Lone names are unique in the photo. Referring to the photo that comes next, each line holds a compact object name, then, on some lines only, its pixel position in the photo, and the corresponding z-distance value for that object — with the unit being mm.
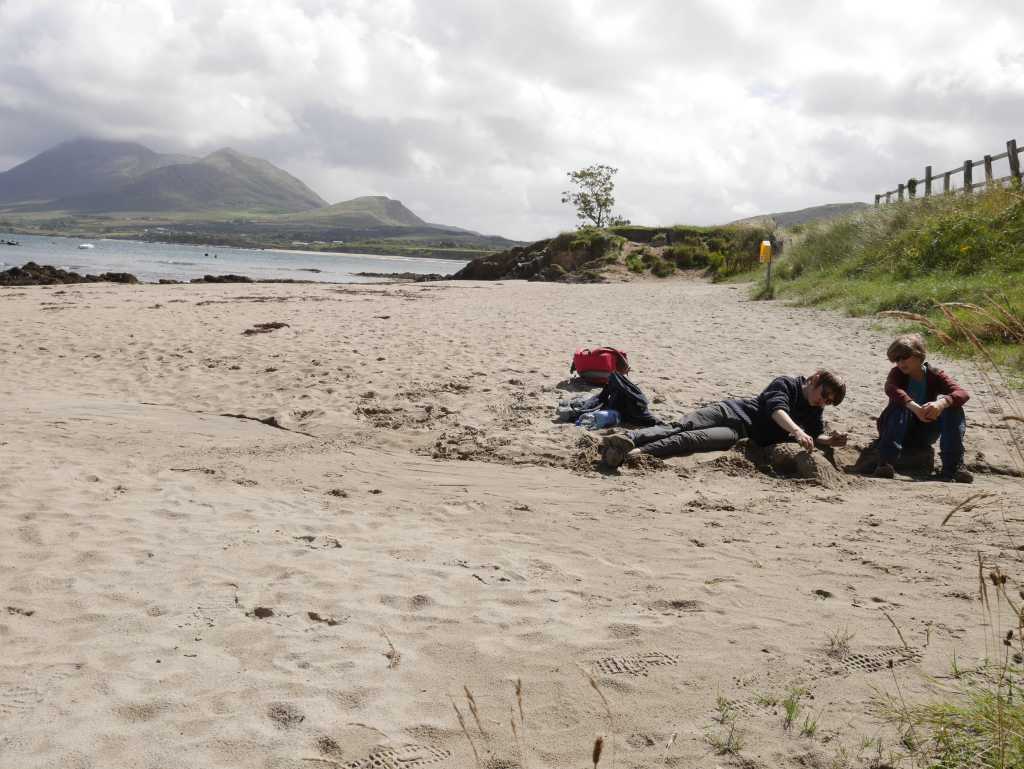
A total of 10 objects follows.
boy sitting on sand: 5781
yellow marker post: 19562
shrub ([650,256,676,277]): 33125
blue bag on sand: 7004
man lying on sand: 5926
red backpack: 8148
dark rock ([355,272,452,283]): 41978
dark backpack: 7160
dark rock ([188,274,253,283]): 26755
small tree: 55125
